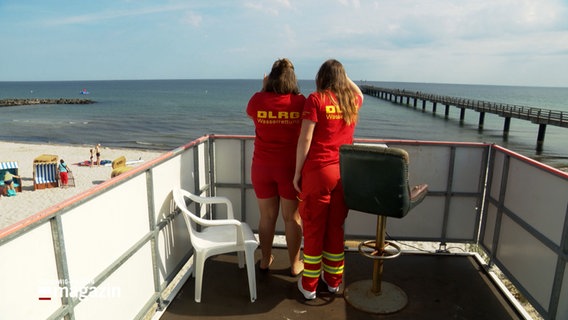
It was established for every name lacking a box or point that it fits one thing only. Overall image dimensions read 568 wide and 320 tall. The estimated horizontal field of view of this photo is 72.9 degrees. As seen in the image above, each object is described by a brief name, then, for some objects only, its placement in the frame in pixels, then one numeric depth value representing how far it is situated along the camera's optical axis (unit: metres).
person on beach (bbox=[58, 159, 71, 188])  14.92
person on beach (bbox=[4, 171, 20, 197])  13.62
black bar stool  2.69
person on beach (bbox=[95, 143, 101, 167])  19.37
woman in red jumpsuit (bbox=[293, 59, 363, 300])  2.98
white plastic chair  3.22
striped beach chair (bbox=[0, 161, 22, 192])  13.67
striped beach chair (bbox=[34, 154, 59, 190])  14.73
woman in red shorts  3.25
